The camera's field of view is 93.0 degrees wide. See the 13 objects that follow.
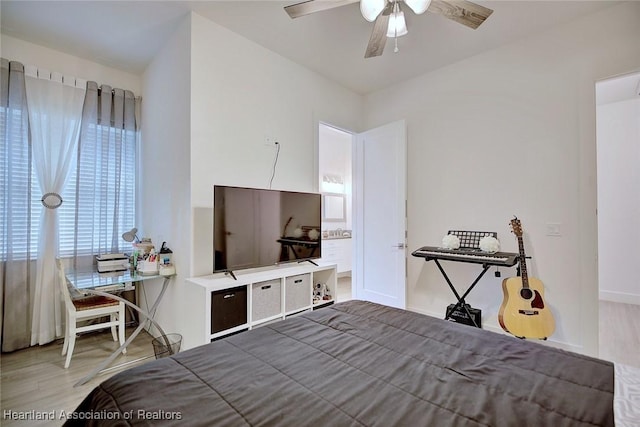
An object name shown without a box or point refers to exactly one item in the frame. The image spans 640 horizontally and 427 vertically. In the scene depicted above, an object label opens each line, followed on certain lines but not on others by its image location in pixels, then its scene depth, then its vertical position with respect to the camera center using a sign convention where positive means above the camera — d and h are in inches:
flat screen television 98.3 -3.8
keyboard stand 114.2 -34.3
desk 89.4 -20.1
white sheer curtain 112.1 +21.2
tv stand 90.7 -27.5
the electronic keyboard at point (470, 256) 98.7 -13.7
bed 33.3 -21.8
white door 137.7 +1.2
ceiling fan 72.9 +52.2
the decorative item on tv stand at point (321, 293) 127.9 -32.6
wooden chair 96.7 -32.2
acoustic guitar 96.5 -30.0
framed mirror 230.1 +7.5
